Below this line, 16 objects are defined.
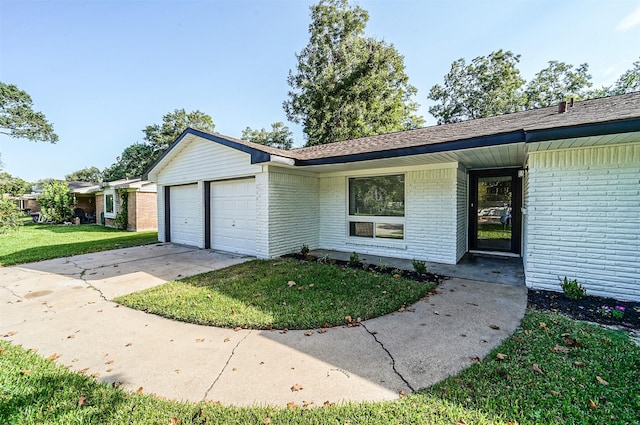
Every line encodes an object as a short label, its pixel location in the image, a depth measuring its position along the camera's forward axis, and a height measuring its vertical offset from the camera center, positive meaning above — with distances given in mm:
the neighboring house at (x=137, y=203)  15891 +150
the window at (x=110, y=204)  17828 +109
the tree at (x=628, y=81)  21688 +10000
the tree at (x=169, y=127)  33750 +9848
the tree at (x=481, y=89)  23703 +10588
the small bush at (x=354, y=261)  6875 -1437
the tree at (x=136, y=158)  34469 +6188
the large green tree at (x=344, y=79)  22422 +10638
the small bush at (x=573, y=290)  4508 -1460
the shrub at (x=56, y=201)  19344 +348
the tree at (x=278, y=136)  34469 +8826
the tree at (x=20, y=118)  21625 +7455
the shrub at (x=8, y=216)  8688 -330
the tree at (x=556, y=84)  23609 +10707
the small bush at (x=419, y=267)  6032 -1413
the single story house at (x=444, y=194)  4582 +290
